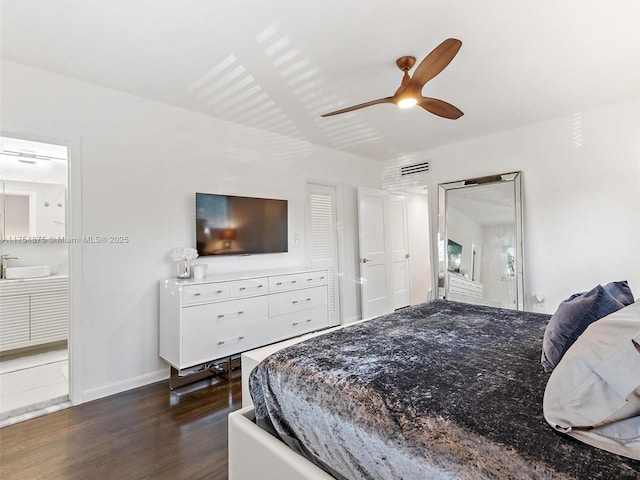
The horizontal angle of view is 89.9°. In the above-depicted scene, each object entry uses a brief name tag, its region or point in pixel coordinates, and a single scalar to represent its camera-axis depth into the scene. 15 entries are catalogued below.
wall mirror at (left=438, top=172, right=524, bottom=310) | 3.82
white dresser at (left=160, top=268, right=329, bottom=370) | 2.63
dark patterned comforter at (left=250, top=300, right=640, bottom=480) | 0.82
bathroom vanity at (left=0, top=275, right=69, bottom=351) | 3.29
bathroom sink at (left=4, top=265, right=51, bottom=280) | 3.53
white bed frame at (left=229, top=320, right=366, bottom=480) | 1.18
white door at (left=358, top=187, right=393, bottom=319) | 4.70
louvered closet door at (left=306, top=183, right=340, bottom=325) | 4.32
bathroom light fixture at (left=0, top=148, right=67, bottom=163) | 3.54
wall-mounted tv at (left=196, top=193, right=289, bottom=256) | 3.15
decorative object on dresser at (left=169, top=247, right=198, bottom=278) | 2.91
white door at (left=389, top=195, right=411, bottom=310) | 5.37
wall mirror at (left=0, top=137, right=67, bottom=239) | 3.67
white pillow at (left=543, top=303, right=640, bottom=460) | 0.78
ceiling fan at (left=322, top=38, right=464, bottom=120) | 1.80
